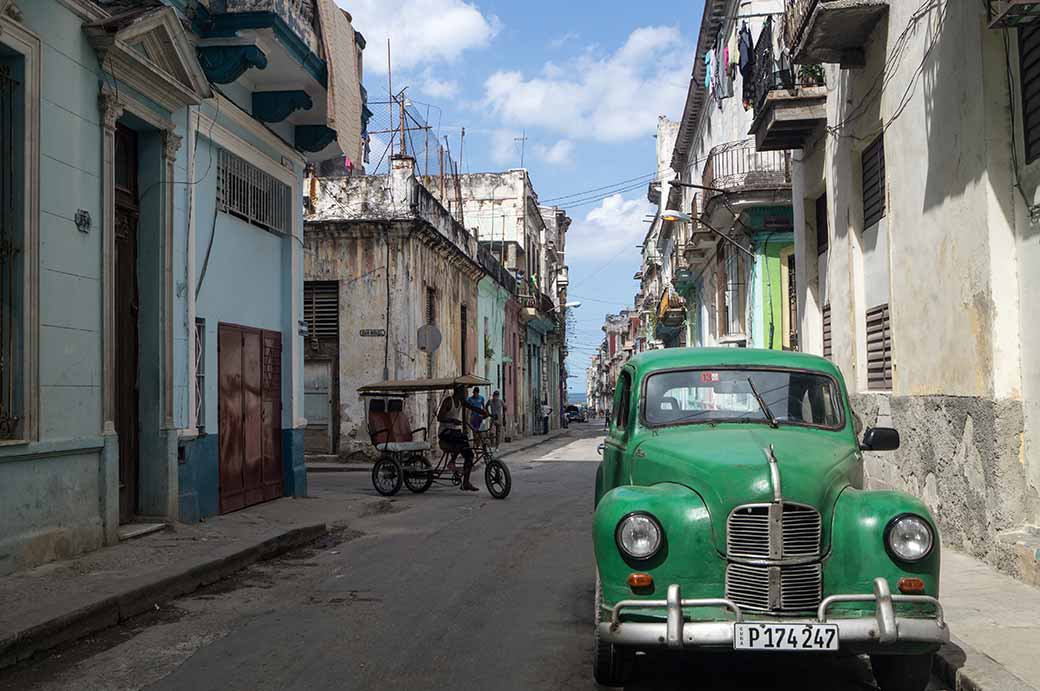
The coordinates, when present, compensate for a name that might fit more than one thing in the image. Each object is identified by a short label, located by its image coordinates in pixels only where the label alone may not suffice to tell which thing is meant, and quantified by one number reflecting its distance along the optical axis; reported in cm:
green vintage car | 466
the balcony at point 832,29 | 1112
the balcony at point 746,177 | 2022
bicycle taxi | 1591
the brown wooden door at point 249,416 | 1234
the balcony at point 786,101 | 1433
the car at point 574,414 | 7344
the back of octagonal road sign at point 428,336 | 2048
